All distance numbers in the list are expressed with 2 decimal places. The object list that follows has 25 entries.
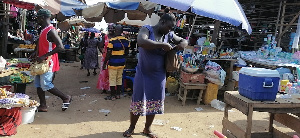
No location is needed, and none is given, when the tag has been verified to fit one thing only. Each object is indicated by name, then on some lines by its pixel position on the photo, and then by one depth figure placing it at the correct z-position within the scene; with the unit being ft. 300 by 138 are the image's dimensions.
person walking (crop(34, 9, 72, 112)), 14.66
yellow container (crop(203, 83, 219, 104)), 20.35
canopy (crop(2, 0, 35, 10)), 21.48
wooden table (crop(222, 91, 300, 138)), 10.74
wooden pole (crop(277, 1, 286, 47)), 29.32
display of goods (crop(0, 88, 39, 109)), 11.92
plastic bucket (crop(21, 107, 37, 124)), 13.33
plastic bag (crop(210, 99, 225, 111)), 19.65
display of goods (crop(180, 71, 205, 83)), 20.13
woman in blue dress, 11.57
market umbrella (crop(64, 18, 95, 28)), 50.60
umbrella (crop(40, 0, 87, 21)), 27.73
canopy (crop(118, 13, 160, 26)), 31.65
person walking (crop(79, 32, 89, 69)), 37.39
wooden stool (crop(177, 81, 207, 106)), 19.97
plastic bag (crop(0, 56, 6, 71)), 15.02
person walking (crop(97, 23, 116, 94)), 22.22
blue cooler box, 10.65
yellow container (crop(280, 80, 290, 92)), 16.56
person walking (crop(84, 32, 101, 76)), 32.14
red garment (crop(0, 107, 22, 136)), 12.12
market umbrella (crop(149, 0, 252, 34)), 16.20
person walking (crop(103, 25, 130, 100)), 19.84
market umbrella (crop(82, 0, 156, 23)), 22.90
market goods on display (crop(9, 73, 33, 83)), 17.43
